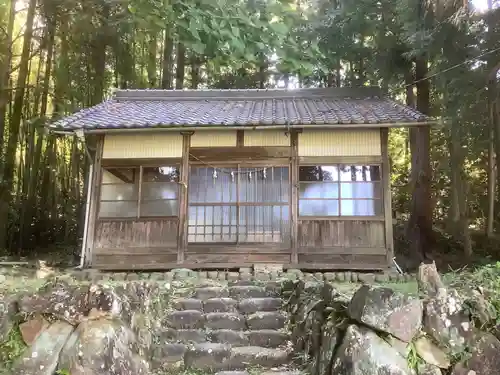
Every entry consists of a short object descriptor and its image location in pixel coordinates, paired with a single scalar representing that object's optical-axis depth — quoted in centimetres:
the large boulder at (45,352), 342
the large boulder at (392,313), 331
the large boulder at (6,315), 358
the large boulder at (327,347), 362
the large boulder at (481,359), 329
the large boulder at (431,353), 333
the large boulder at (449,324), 335
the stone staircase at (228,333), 438
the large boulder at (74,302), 363
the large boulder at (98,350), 343
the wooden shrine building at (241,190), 842
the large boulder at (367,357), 320
